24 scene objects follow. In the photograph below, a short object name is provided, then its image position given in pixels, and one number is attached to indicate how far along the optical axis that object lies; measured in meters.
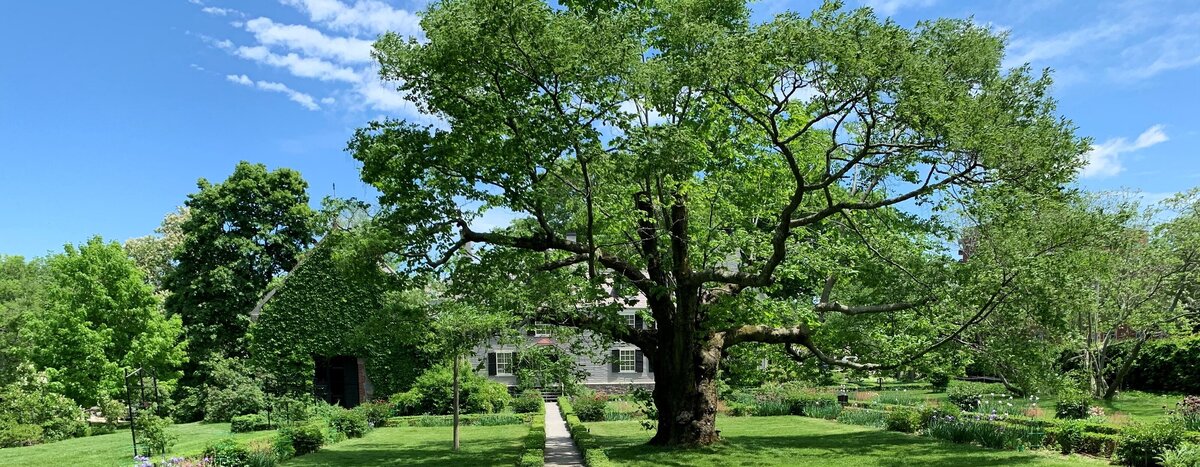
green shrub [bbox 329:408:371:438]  20.08
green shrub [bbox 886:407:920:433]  17.50
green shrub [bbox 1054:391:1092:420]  16.19
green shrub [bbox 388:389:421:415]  26.33
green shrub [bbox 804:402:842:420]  22.62
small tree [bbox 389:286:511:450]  14.41
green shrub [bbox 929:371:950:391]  36.17
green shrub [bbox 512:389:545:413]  27.69
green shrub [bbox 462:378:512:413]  26.66
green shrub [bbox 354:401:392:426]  23.96
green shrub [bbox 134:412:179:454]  14.30
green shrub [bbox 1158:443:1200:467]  9.46
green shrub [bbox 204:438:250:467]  12.46
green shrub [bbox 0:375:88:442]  21.05
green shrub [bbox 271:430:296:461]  15.10
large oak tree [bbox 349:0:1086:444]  10.29
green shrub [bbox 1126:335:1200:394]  23.16
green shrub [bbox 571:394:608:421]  25.38
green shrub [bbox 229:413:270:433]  21.36
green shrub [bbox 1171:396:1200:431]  12.82
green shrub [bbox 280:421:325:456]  16.41
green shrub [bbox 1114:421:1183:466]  10.72
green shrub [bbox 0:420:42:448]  19.31
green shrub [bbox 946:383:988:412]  22.28
